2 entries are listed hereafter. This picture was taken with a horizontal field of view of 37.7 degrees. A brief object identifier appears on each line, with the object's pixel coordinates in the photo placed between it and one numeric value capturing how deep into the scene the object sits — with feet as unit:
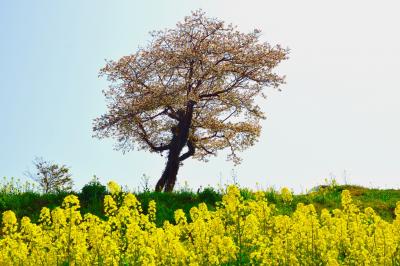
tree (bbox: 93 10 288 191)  98.68
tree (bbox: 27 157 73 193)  121.80
